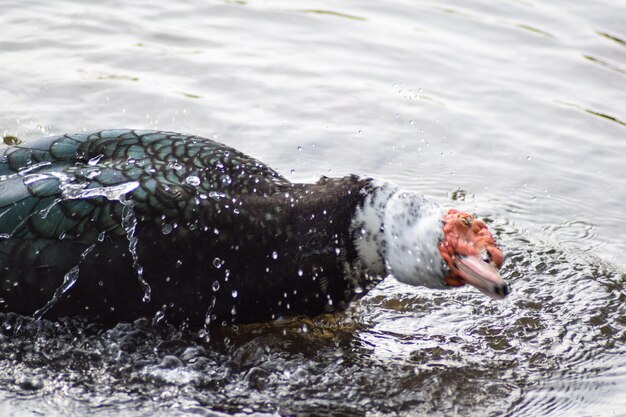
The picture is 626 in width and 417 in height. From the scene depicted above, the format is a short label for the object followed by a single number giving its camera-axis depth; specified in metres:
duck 9.60
